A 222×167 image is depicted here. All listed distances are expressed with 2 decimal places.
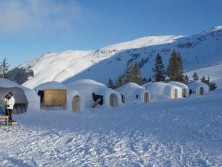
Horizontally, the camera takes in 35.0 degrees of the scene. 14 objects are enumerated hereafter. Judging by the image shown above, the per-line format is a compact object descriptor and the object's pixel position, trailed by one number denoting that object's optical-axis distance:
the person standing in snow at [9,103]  18.39
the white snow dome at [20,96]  31.17
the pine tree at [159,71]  71.68
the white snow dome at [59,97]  33.54
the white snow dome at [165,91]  51.81
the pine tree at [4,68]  66.75
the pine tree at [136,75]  73.75
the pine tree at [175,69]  68.12
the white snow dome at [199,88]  58.00
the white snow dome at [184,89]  55.28
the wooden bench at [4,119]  17.25
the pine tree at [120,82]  76.81
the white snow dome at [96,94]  39.19
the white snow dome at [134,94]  47.78
